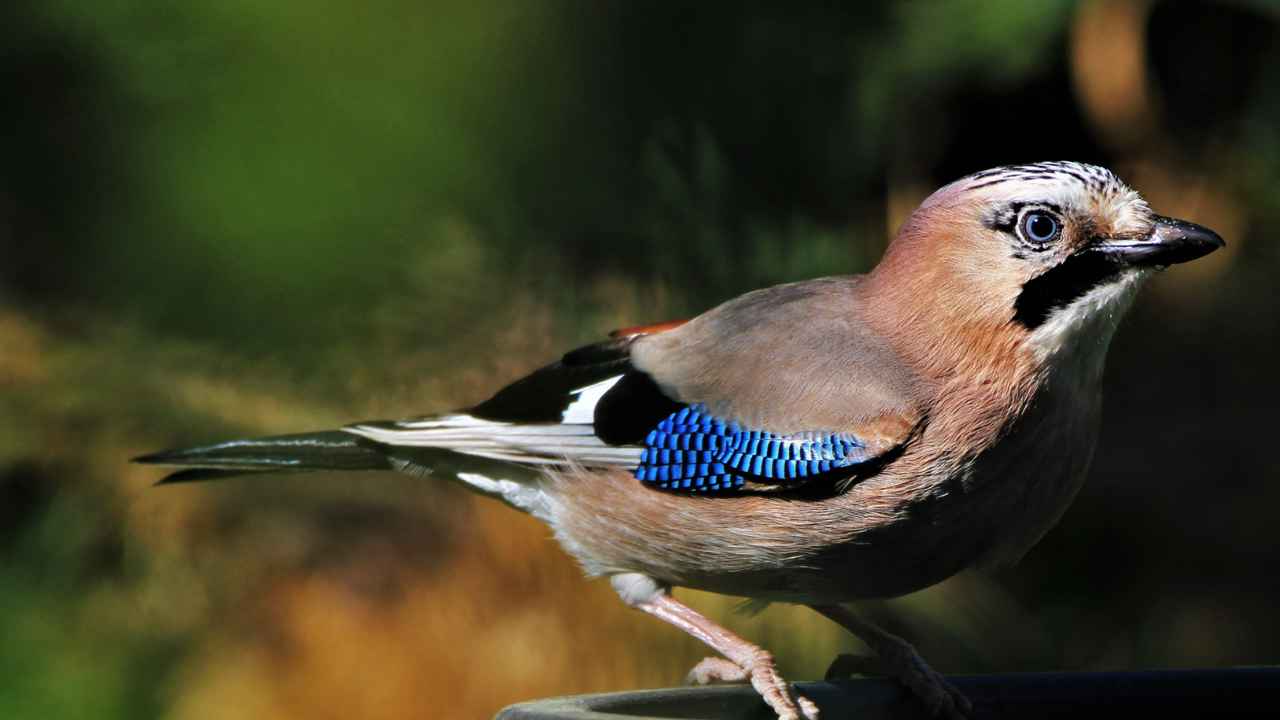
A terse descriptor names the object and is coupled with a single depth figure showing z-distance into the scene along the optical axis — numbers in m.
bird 4.00
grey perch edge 3.91
